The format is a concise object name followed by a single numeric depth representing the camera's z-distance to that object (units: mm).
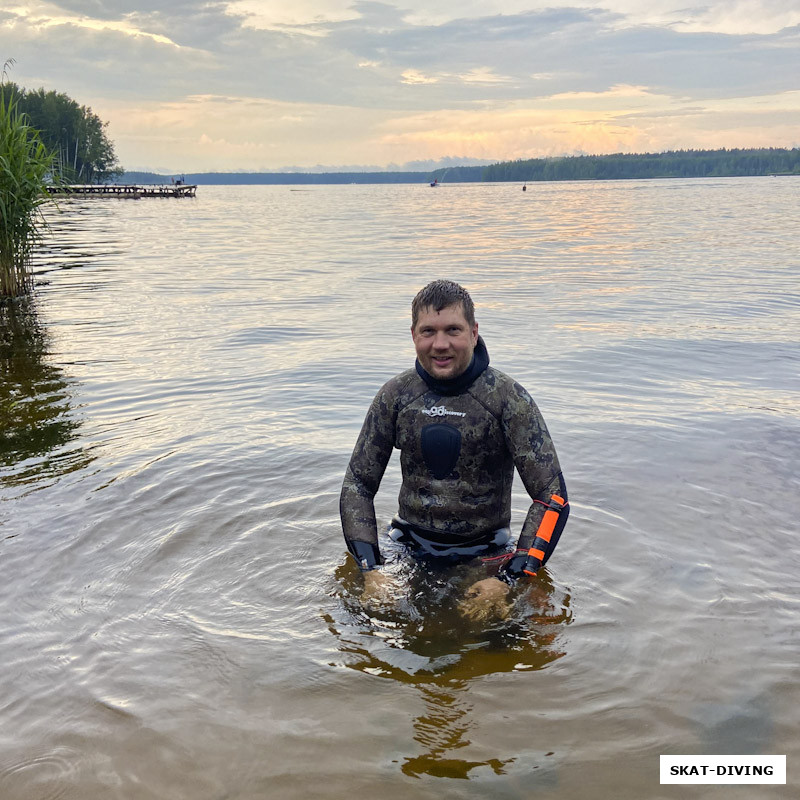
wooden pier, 102812
